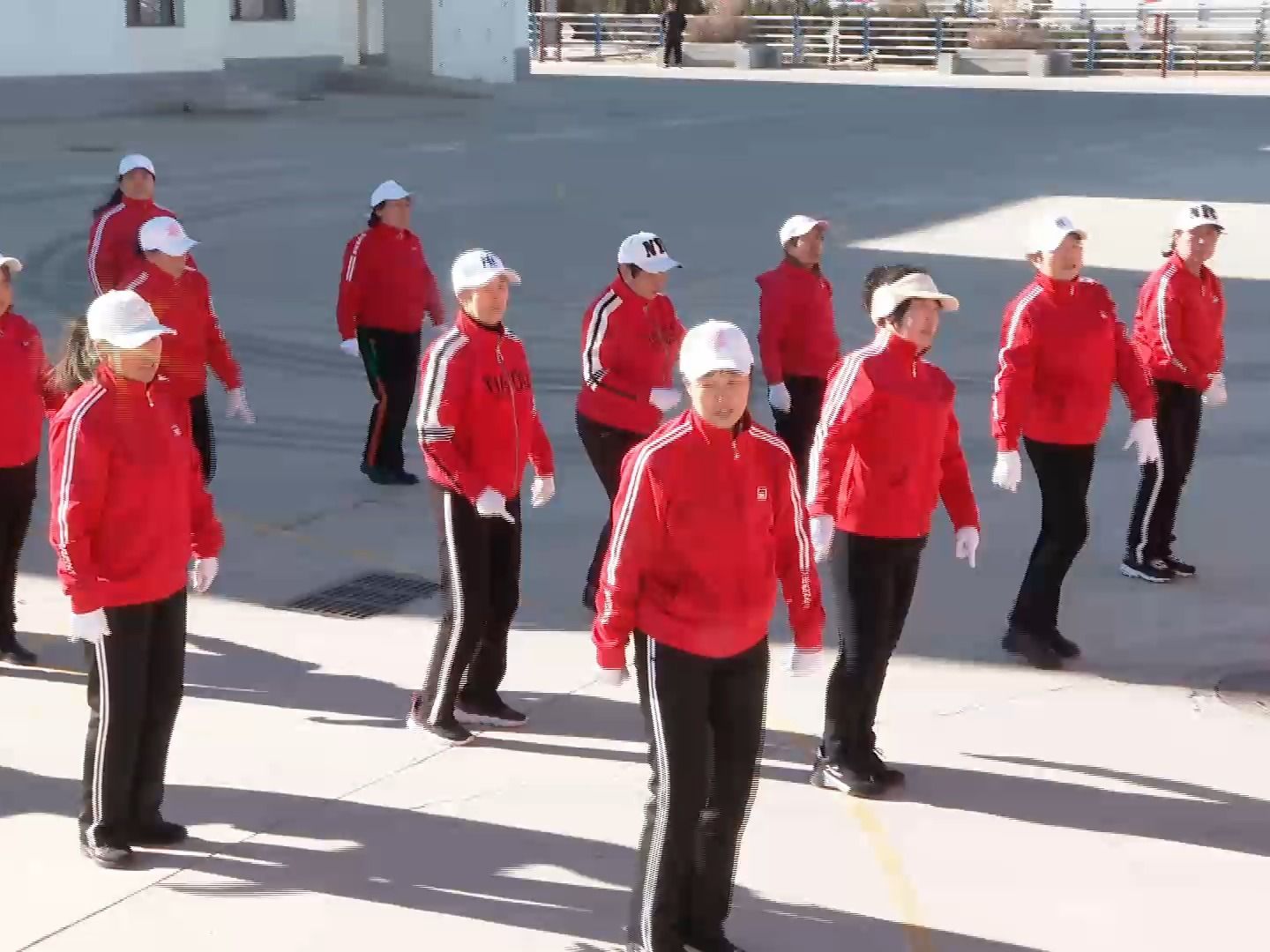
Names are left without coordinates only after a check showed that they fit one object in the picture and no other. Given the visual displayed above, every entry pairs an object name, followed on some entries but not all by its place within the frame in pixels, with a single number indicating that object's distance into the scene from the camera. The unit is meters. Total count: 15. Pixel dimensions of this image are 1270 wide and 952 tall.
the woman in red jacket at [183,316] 8.53
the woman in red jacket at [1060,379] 7.79
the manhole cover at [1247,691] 7.68
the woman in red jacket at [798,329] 9.23
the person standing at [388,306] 10.72
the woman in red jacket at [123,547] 5.63
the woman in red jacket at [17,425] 7.66
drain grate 8.90
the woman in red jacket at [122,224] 9.98
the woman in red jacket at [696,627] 5.09
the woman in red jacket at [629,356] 8.31
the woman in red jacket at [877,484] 6.42
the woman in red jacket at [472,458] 6.85
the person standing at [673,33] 51.34
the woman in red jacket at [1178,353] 8.92
